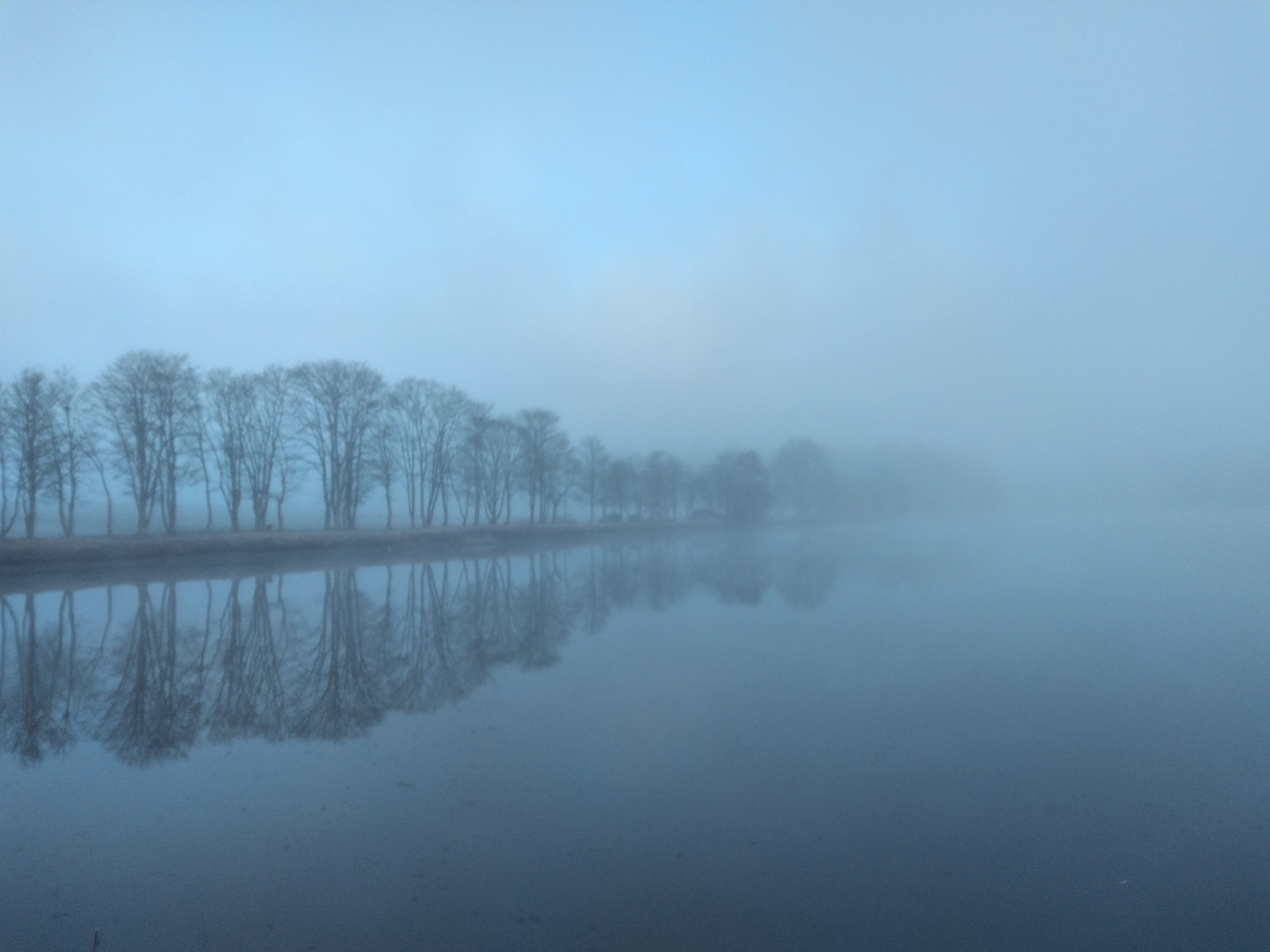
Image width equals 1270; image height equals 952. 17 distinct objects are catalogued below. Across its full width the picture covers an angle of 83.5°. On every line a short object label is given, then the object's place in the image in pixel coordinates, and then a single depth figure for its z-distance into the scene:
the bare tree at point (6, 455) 39.16
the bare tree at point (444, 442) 62.44
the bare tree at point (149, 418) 44.19
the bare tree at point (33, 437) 38.88
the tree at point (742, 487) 90.25
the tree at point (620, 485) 82.62
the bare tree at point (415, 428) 61.59
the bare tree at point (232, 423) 49.84
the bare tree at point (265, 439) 50.62
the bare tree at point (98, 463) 43.47
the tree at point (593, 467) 81.44
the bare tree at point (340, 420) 53.84
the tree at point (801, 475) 102.56
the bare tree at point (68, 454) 40.48
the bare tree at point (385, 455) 57.38
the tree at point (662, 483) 85.94
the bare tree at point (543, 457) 70.62
